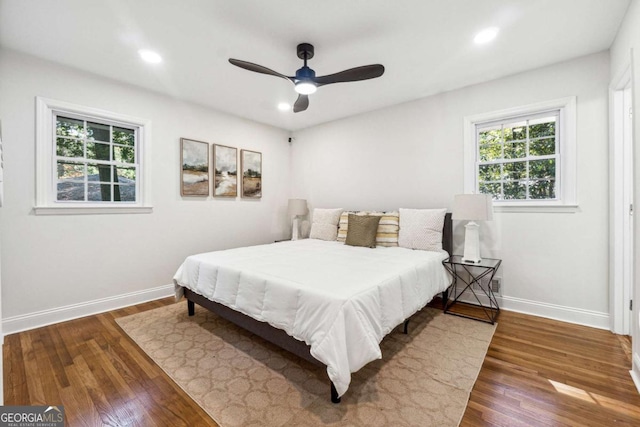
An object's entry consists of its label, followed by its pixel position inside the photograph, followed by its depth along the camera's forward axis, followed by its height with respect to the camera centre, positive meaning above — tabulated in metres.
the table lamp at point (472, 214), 2.89 -0.04
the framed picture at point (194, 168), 3.84 +0.59
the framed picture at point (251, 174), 4.59 +0.60
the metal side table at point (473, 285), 3.06 -0.88
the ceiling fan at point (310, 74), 2.36 +1.15
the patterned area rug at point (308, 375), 1.68 -1.16
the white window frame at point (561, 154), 2.84 +0.55
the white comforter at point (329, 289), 1.73 -0.59
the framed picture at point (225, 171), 4.22 +0.60
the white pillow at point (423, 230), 3.31 -0.23
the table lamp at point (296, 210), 4.82 +0.01
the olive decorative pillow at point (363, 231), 3.53 -0.25
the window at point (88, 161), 2.85 +0.55
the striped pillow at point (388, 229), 3.56 -0.23
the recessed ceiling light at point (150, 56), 2.70 +1.48
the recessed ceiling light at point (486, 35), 2.40 +1.49
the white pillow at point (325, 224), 4.15 -0.19
